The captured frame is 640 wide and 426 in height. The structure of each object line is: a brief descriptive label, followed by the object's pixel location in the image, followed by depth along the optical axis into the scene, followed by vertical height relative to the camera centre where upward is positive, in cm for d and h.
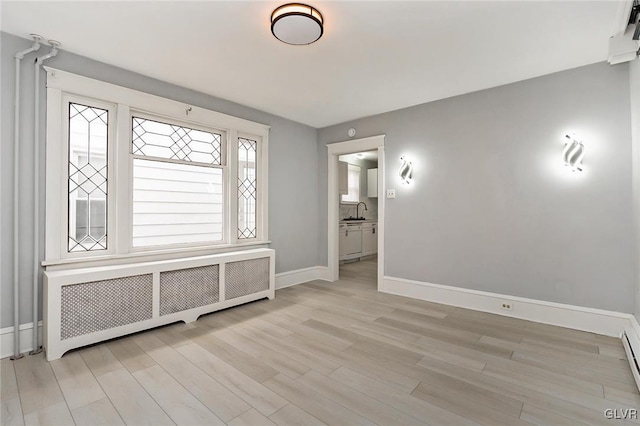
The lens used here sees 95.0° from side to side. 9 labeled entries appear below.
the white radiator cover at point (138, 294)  250 -83
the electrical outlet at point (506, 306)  344 -108
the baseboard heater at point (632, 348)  214 -111
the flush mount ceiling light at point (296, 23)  209 +141
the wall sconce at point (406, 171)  430 +63
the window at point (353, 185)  800 +81
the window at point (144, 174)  278 +47
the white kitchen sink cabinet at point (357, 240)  688 -64
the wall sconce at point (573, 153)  303 +64
